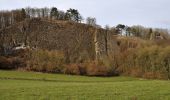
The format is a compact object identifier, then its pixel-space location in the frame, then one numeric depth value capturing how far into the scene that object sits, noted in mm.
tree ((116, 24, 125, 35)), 149438
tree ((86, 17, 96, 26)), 135000
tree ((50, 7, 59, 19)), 139900
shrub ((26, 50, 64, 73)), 93188
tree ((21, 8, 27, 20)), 128975
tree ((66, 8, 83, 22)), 138862
